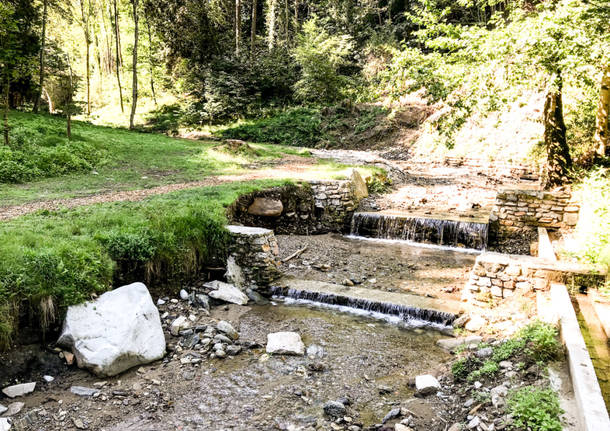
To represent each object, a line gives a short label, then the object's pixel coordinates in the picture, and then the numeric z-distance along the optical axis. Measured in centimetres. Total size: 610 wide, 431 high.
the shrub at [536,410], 305
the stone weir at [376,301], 630
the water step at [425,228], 1010
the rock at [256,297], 721
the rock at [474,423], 343
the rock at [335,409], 401
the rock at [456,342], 523
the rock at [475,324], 573
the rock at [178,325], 568
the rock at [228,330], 570
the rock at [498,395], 357
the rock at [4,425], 361
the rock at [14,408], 388
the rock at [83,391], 430
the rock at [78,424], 384
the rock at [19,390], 411
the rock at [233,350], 533
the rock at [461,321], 595
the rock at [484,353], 458
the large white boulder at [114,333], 465
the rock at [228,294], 686
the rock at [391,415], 389
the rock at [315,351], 528
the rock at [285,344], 531
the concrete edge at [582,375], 288
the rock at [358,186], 1262
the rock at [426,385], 430
